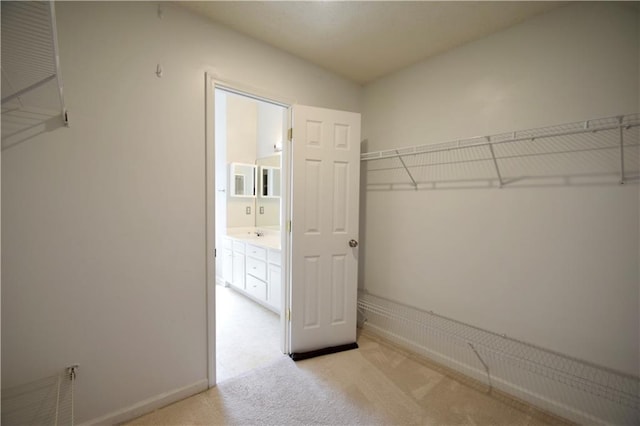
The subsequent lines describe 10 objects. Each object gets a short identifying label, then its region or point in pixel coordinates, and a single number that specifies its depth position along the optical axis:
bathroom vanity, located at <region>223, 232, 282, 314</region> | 3.07
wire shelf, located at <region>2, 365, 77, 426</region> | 1.31
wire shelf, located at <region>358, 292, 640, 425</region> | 1.53
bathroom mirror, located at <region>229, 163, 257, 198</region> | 4.25
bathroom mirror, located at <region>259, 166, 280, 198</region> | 4.15
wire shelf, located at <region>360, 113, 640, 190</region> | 1.49
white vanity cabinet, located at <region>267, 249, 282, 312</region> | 2.99
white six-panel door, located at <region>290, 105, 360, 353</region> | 2.24
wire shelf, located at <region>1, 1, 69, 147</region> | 0.87
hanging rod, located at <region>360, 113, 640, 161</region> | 1.46
